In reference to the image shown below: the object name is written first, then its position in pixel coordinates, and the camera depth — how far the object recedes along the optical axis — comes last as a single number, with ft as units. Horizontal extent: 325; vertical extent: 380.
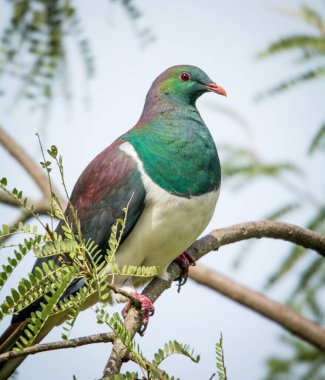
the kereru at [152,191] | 21.70
